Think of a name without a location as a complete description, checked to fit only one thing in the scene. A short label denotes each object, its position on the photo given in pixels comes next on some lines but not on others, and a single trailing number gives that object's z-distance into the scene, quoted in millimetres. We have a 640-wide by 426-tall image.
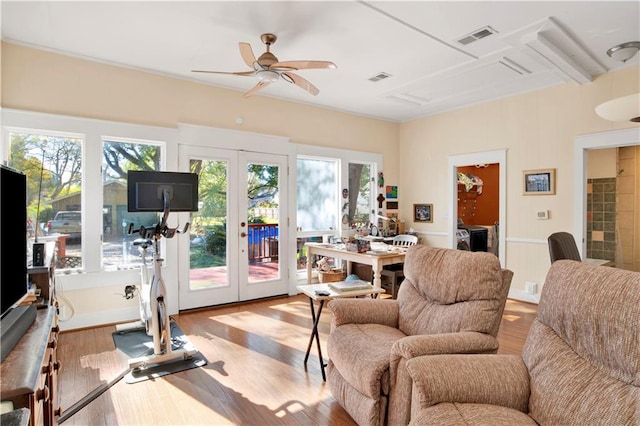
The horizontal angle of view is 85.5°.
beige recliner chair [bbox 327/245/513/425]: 1790
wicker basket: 5164
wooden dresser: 998
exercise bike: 2803
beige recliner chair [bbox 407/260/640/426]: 1261
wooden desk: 4122
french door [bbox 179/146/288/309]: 4312
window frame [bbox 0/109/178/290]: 3387
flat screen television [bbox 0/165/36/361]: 1340
